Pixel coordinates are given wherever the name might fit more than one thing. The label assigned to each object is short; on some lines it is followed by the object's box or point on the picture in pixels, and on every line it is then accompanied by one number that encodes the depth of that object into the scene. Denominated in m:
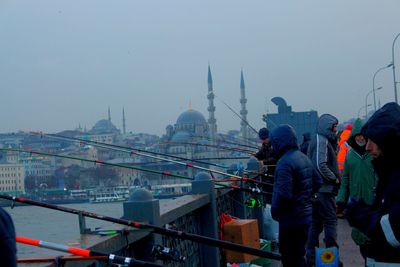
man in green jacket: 5.14
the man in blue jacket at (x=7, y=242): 1.97
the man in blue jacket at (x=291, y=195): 5.28
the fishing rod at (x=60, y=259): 3.21
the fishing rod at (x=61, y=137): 8.84
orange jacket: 10.26
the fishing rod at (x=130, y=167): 7.43
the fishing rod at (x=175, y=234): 3.82
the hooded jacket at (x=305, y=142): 9.10
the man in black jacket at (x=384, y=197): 3.00
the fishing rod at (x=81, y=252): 3.16
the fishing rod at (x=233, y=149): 12.62
